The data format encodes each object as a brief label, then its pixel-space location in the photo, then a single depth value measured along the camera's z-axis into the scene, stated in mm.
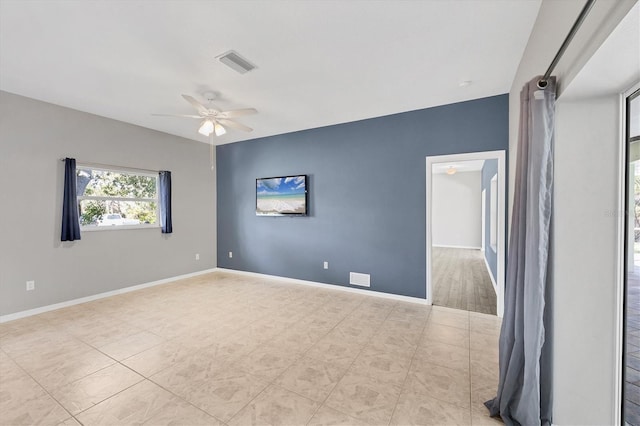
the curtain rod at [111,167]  3969
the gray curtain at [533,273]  1517
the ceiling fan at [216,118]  3174
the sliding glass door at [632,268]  1402
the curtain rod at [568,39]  1146
